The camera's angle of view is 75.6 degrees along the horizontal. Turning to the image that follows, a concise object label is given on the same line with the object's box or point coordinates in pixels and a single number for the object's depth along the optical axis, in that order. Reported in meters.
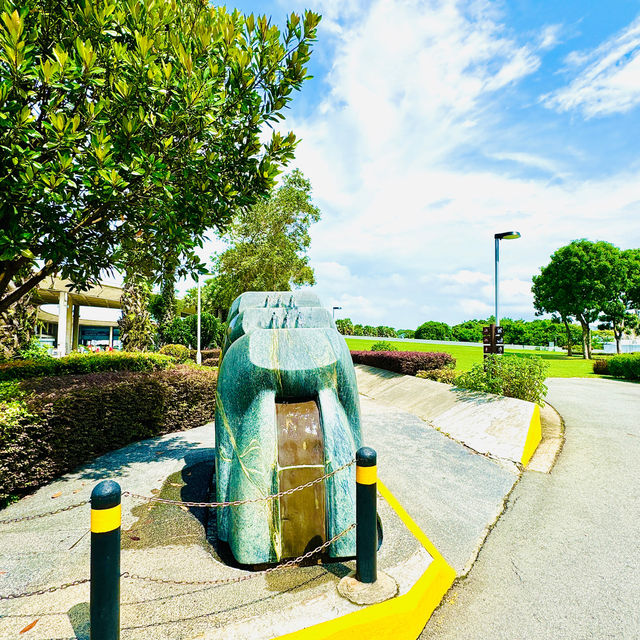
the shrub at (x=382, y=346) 19.69
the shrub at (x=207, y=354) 20.91
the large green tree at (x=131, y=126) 3.59
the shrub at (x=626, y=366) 16.73
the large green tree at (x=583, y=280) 27.75
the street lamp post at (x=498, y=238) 10.79
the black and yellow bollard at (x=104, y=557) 2.16
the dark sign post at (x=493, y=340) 10.66
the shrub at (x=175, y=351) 18.50
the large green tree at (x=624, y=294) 27.95
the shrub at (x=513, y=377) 9.06
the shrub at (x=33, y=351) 10.08
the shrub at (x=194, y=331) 24.11
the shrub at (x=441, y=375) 11.69
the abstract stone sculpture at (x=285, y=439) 3.45
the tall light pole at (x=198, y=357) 19.94
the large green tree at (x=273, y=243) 22.20
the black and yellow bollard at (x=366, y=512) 2.92
